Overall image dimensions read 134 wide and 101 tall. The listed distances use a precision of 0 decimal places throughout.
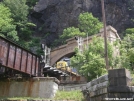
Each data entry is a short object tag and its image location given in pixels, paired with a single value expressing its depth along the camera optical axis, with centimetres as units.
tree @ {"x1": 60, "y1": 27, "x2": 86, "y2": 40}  4428
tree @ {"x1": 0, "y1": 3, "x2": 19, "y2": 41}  4319
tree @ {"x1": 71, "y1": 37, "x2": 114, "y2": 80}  2262
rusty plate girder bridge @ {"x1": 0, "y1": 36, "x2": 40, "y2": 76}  1465
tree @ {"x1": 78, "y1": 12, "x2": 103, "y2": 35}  4669
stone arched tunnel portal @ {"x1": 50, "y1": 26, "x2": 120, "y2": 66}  3757
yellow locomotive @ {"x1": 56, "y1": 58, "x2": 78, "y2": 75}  3224
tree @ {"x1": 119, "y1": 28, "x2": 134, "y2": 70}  2488
